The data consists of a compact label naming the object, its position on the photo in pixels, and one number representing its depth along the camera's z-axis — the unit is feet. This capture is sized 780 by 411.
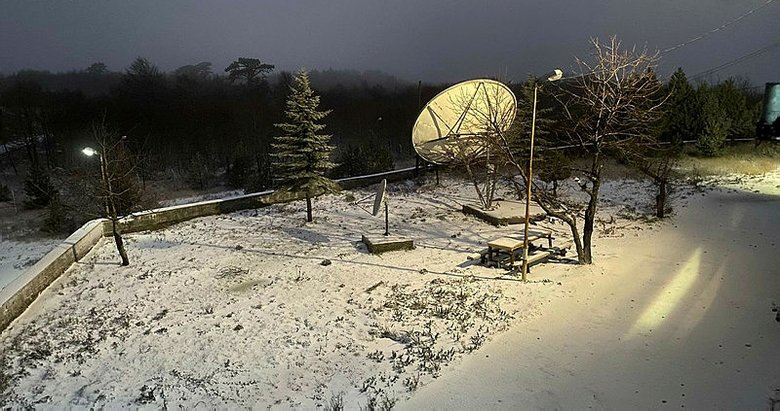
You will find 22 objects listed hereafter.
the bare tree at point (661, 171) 56.08
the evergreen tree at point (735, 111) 97.07
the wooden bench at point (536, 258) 40.70
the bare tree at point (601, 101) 37.86
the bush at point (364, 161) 99.78
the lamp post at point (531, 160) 31.71
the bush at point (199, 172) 124.47
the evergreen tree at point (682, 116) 92.17
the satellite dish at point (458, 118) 64.13
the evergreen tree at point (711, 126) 87.71
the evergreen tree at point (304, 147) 60.39
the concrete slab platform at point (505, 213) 58.08
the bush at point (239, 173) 114.93
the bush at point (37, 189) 93.74
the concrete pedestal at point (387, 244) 48.62
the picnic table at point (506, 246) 40.55
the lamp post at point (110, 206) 43.09
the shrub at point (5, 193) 103.42
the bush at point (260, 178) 109.91
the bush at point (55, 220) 76.48
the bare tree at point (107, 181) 42.86
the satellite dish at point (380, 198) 51.98
